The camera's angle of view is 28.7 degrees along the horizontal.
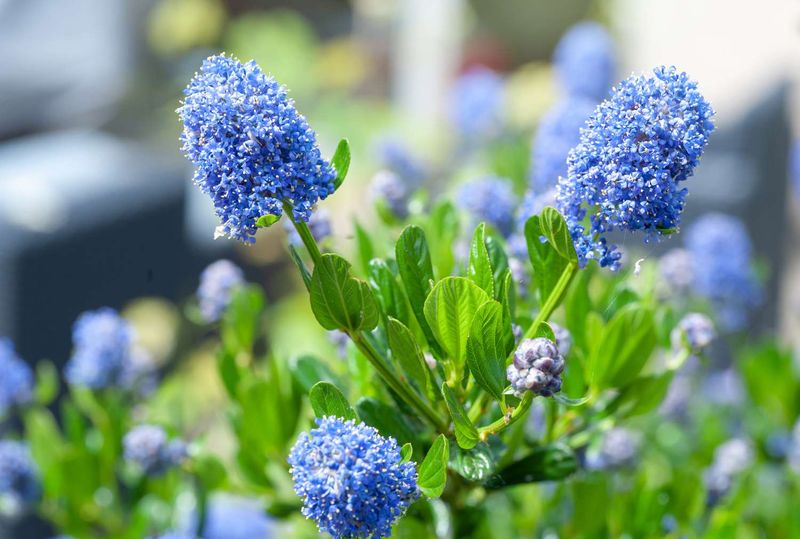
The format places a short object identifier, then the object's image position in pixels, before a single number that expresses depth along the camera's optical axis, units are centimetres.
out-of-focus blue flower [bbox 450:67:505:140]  108
